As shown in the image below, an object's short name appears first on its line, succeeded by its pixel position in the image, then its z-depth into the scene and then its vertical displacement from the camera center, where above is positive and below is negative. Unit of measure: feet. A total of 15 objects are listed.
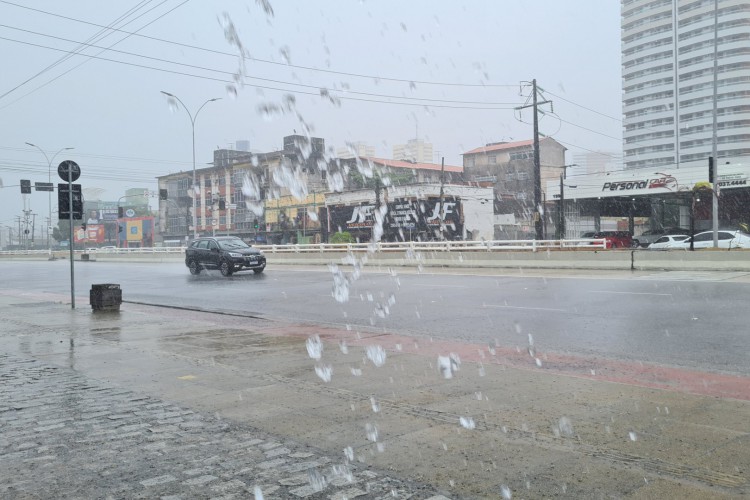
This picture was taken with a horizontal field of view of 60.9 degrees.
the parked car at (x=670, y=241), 112.27 -1.78
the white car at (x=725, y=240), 100.99 -1.53
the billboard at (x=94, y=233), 393.50 +4.03
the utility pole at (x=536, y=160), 107.22 +12.34
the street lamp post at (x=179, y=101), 137.94 +31.14
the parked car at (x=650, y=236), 140.46 -1.03
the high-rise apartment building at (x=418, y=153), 352.28 +46.48
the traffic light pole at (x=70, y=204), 44.04 +2.45
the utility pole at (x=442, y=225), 189.88 +2.90
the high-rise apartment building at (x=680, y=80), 374.22 +96.54
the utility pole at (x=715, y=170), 85.10 +8.10
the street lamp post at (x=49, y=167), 168.08 +21.78
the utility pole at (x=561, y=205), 141.69 +6.50
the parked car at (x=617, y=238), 132.90 -1.35
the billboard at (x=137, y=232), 346.74 +3.95
